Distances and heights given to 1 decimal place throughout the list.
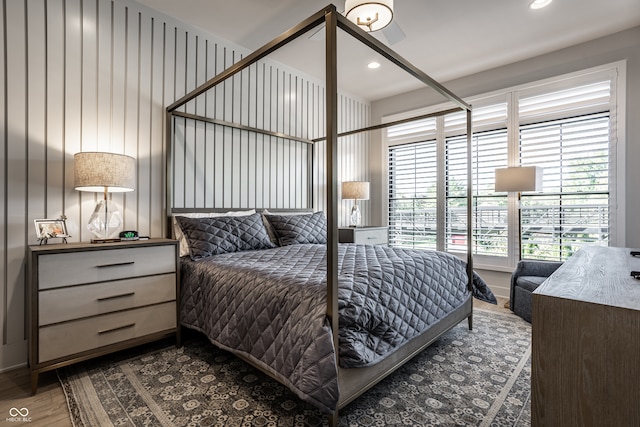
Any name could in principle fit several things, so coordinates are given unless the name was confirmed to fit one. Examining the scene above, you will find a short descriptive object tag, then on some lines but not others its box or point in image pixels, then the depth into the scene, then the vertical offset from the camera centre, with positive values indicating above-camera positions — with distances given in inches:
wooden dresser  32.3 -15.2
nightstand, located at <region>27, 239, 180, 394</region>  72.9 -22.0
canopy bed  57.1 -17.9
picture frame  83.6 -4.8
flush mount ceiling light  77.9 +49.5
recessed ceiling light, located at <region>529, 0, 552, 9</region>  103.9 +67.7
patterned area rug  62.1 -39.5
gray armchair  116.2 -24.8
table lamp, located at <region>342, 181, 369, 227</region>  168.4 +11.3
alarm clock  95.9 -7.2
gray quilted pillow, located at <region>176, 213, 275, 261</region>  101.1 -7.7
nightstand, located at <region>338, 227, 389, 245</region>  155.2 -11.7
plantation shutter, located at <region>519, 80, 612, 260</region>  127.3 +18.7
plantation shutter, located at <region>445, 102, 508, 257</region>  151.1 +15.0
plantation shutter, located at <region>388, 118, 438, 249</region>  174.4 +14.7
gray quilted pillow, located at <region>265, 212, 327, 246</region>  128.9 -7.0
